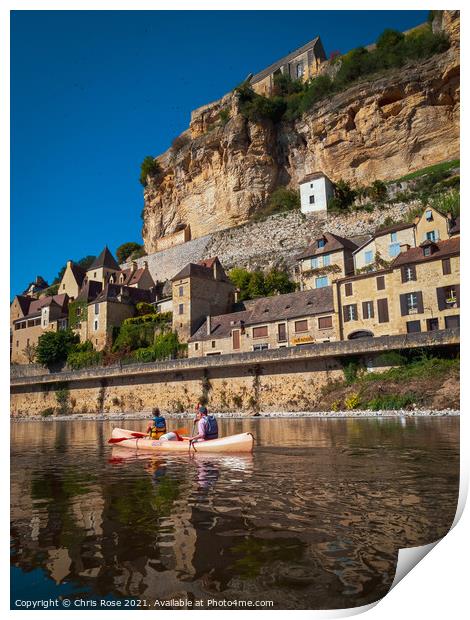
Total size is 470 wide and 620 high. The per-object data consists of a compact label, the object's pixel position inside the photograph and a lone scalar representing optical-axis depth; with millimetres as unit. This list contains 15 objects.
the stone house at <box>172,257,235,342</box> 34562
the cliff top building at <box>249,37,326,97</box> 58594
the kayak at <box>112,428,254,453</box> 10592
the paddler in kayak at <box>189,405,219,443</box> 11617
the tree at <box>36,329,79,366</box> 39812
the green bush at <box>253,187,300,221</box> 46625
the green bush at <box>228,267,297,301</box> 37156
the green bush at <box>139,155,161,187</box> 62597
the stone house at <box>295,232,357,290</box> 33719
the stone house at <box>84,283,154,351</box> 40344
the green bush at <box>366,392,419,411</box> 19250
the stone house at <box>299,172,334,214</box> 41469
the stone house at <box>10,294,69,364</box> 45125
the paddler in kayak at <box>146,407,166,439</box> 13072
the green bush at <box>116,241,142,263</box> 75312
